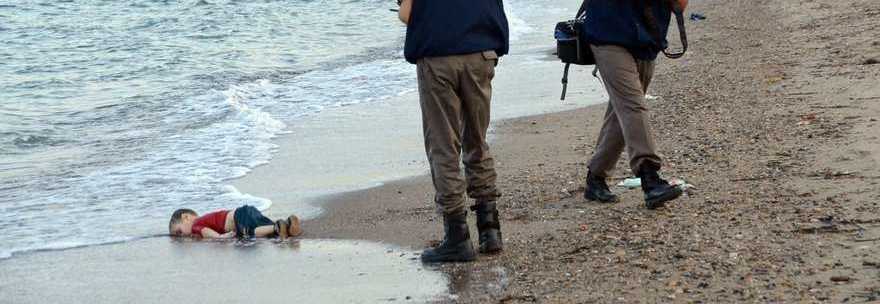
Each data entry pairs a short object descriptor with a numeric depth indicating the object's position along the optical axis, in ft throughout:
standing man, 34.60
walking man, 38.88
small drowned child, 43.59
